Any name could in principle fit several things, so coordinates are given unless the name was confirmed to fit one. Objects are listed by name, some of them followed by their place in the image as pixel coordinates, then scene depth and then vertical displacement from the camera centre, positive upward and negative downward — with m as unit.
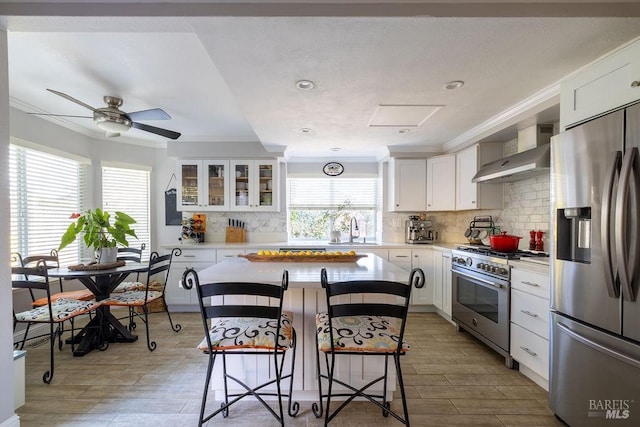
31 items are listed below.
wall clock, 4.79 +0.74
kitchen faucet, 4.50 -0.27
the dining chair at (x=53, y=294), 2.85 -0.89
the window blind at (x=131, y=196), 4.23 +0.23
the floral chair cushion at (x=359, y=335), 1.54 -0.69
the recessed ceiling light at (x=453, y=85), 2.16 +0.98
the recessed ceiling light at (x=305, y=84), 2.13 +0.97
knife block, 4.49 -0.36
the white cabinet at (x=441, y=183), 3.91 +0.42
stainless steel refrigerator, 1.42 -0.32
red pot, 2.62 -0.27
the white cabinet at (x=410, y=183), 4.26 +0.44
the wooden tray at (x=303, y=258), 2.43 -0.39
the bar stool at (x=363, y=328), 1.47 -0.68
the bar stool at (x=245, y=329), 1.46 -0.67
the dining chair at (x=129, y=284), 3.23 -0.85
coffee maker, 4.20 -0.28
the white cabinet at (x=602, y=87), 1.50 +0.73
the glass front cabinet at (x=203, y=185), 4.32 +0.40
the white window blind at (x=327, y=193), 4.86 +0.33
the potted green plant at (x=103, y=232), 2.66 -0.19
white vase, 2.81 -0.44
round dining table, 2.73 -1.13
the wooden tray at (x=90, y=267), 2.67 -0.52
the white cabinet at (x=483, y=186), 3.45 +0.33
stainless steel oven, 2.51 -0.83
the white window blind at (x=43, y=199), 3.15 +0.15
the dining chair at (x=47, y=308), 2.24 -0.86
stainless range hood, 2.40 +0.46
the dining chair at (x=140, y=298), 2.80 -0.88
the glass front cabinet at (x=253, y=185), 4.36 +0.41
